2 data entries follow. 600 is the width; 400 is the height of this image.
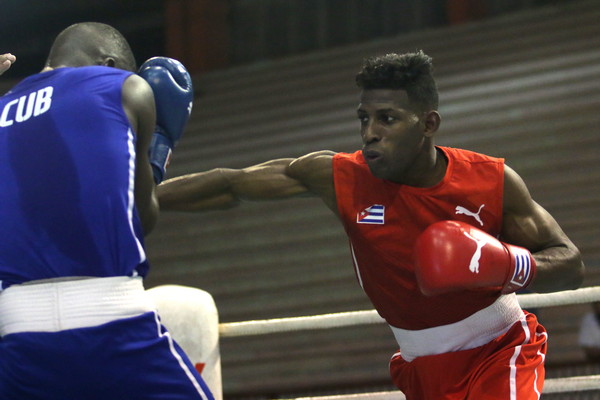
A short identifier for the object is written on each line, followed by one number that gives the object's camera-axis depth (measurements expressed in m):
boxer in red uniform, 6.82
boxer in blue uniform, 6.19
